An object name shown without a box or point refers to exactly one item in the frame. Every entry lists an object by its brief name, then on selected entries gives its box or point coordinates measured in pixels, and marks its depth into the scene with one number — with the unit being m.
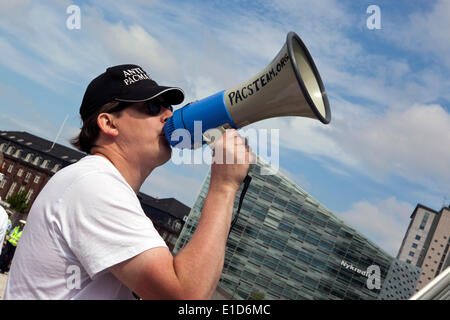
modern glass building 59.44
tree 60.81
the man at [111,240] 1.48
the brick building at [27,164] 70.50
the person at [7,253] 15.64
